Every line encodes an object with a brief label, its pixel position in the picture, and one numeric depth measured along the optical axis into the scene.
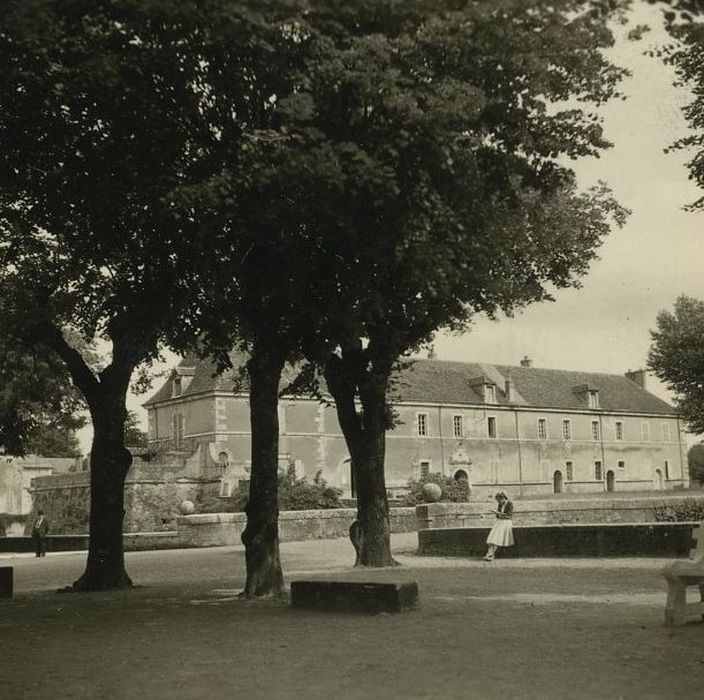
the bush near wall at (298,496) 36.06
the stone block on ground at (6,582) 15.19
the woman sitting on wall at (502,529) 20.59
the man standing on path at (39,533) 30.73
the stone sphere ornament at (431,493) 36.59
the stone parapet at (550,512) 27.33
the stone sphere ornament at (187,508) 39.64
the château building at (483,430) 56.91
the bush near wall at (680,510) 24.49
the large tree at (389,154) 9.73
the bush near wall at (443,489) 40.19
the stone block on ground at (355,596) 10.88
